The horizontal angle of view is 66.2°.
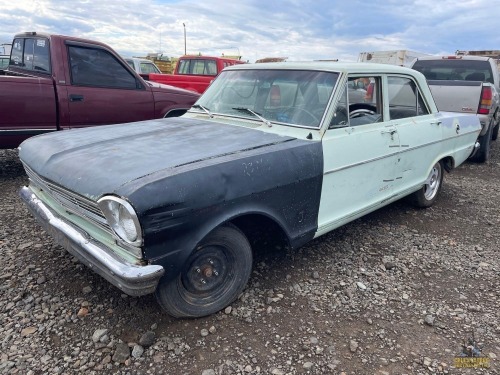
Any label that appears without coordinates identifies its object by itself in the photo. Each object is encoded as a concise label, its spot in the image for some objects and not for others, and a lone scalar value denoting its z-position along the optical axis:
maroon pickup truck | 4.94
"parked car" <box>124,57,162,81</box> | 11.55
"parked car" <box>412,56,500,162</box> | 6.55
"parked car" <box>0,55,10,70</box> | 11.57
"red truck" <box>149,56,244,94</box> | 9.16
